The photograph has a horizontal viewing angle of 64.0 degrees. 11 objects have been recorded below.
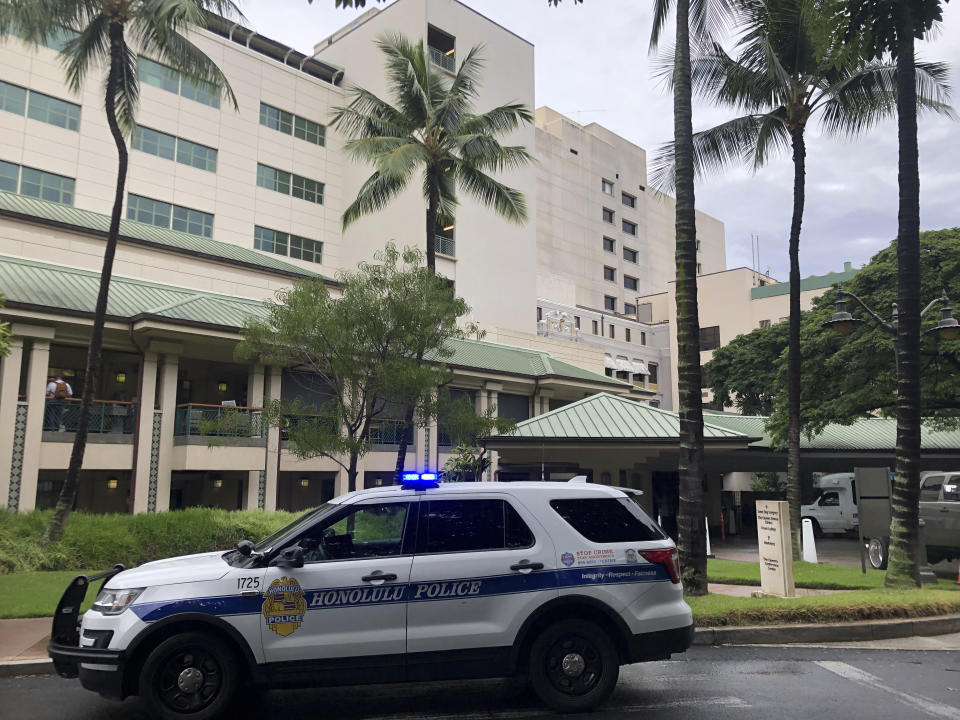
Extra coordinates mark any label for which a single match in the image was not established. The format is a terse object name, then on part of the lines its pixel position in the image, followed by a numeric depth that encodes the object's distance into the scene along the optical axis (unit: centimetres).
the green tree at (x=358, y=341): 1731
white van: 3128
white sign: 1197
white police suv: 607
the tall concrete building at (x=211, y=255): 2198
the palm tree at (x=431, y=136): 2238
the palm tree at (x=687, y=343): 1159
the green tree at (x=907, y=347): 1247
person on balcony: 2101
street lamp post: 1459
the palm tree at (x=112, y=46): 1614
